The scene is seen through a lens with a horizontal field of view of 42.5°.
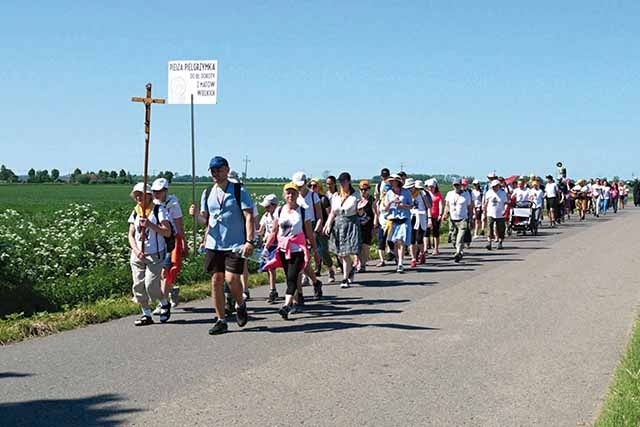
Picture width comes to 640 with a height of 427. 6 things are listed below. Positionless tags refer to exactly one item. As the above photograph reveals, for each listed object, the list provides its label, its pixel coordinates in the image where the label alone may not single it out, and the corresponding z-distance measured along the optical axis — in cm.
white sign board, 1349
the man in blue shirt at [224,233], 858
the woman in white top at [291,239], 976
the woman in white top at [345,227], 1268
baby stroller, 2462
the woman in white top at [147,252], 915
